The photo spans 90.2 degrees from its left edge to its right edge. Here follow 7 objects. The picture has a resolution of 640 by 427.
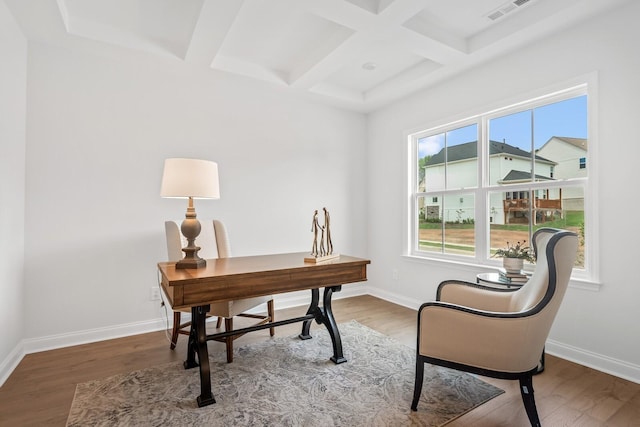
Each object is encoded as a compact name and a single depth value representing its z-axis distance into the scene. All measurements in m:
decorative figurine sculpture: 2.30
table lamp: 2.02
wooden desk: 1.77
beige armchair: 1.61
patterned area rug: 1.74
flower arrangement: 2.54
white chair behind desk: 2.32
